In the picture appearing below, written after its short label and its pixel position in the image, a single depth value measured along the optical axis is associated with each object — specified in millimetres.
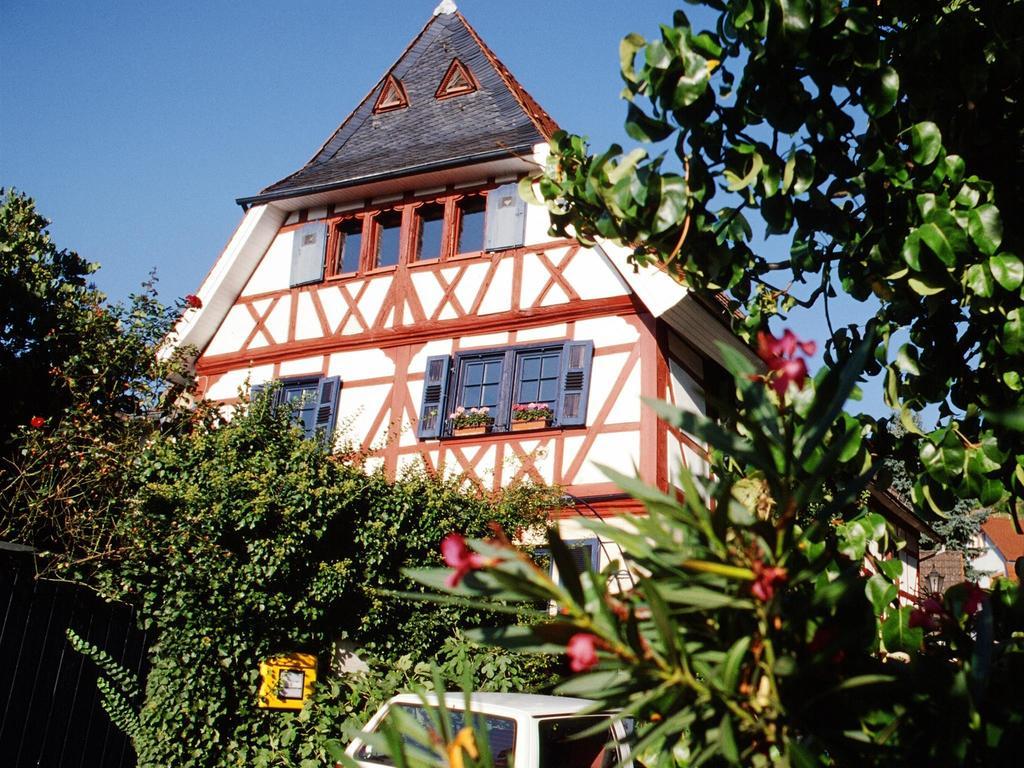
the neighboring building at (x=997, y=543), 40938
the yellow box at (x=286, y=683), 8406
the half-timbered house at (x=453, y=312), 11406
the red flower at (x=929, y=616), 1823
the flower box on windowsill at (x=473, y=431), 11852
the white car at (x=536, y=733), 5539
